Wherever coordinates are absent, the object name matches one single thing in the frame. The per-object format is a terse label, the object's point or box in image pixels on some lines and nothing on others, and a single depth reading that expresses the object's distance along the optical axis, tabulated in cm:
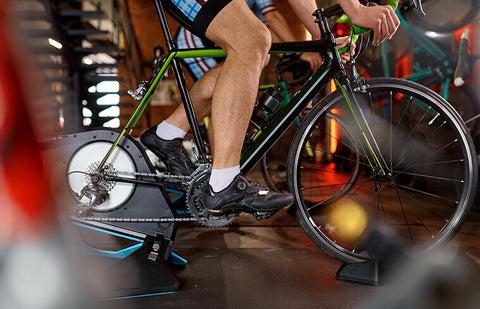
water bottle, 171
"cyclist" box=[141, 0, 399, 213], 142
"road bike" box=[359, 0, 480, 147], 282
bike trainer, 161
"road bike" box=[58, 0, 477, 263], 155
